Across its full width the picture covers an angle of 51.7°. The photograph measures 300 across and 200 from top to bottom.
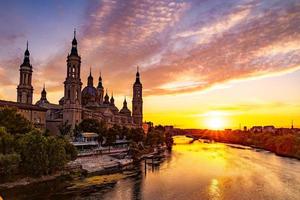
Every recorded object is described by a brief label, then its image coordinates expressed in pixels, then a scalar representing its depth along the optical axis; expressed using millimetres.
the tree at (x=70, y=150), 61606
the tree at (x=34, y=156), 52719
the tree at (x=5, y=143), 52181
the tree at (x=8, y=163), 47750
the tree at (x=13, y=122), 63344
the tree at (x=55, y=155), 55000
